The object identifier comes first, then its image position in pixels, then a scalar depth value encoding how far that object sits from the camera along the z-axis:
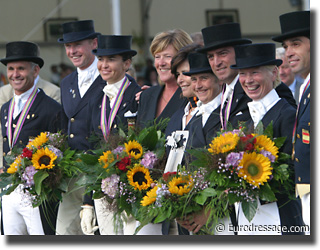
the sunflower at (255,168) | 8.56
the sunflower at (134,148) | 10.27
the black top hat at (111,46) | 12.21
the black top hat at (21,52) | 13.41
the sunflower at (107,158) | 10.18
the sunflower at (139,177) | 9.95
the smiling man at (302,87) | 8.45
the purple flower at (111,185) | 10.04
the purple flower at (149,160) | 10.12
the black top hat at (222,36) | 10.21
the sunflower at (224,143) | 8.66
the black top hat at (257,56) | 9.41
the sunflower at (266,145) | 8.70
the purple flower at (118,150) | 10.26
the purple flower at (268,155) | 8.64
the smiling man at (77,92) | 12.53
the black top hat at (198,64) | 10.29
